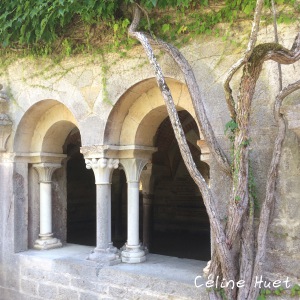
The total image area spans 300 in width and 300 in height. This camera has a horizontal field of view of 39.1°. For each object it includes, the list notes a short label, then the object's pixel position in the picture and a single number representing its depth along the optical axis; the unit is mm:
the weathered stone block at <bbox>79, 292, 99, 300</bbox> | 4105
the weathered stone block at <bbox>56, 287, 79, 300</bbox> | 4234
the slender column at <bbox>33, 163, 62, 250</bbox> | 4984
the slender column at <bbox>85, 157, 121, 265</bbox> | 4227
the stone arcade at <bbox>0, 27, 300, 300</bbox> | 3240
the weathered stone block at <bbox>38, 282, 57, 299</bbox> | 4422
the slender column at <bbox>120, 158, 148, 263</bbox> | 4245
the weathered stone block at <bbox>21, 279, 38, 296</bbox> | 4586
